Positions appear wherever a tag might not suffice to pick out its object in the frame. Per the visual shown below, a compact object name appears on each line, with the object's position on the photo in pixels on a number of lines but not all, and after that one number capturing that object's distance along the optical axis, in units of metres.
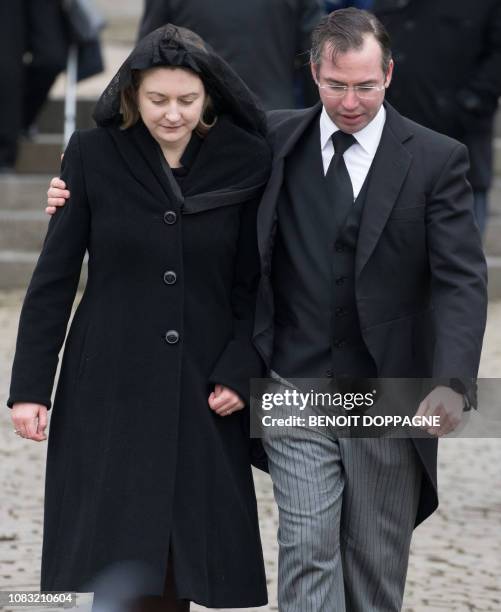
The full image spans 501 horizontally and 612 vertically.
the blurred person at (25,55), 19.75
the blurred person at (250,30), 14.45
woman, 8.73
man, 8.52
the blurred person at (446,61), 14.59
